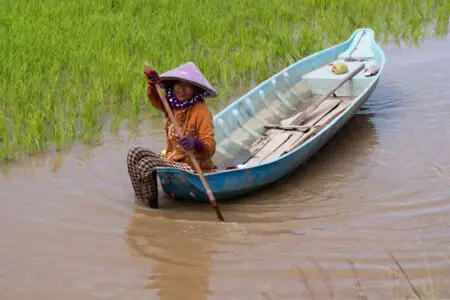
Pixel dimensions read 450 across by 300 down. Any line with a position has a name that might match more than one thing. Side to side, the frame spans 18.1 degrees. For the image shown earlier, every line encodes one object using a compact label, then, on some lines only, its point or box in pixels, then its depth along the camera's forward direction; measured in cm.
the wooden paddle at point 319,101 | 1050
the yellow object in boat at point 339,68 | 1185
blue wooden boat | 797
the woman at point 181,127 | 765
